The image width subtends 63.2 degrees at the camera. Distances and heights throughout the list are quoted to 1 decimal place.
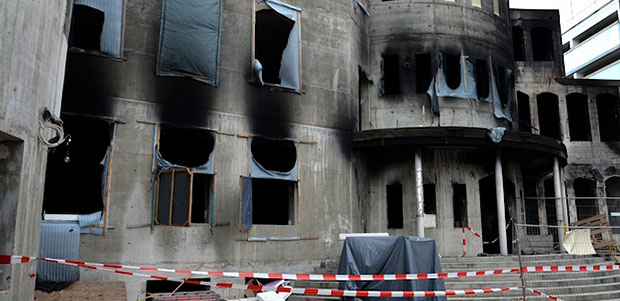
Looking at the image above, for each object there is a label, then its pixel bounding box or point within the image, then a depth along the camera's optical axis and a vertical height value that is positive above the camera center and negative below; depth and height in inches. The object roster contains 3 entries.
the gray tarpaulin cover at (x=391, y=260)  499.0 -26.8
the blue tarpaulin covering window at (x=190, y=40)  613.0 +238.5
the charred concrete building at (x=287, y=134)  575.8 +134.7
